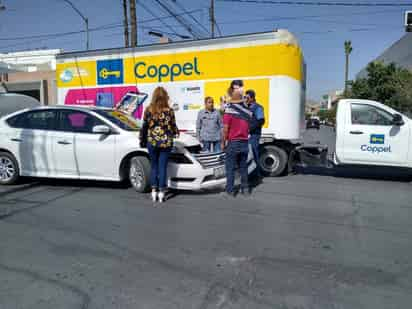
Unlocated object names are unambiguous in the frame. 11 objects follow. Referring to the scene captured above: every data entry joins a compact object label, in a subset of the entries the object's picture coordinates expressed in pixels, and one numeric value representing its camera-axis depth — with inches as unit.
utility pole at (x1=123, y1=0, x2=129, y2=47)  759.6
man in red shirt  223.8
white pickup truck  279.7
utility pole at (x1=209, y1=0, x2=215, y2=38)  1042.1
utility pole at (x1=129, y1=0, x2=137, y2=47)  616.4
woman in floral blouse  211.6
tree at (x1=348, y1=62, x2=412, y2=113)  775.2
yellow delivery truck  291.7
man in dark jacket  275.1
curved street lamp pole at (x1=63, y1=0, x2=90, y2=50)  938.7
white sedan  233.8
